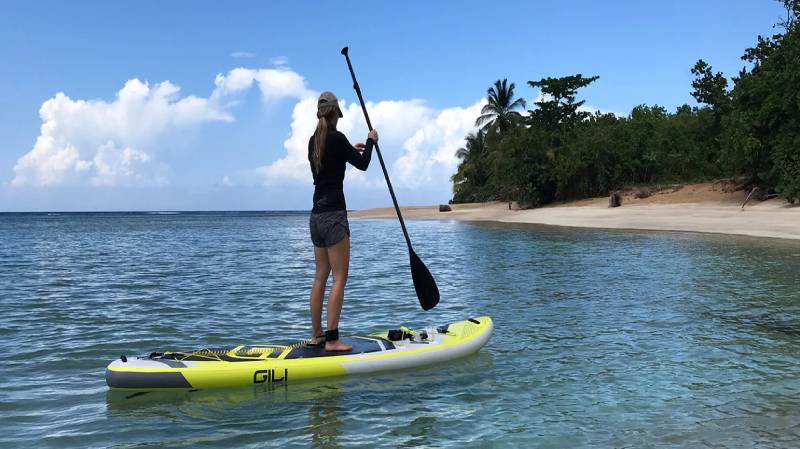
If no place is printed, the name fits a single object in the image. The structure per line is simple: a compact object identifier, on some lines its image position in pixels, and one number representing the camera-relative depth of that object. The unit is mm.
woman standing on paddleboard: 6047
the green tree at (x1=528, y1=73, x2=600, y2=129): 52156
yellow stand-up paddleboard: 5797
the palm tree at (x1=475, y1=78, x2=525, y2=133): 63094
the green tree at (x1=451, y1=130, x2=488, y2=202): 71312
